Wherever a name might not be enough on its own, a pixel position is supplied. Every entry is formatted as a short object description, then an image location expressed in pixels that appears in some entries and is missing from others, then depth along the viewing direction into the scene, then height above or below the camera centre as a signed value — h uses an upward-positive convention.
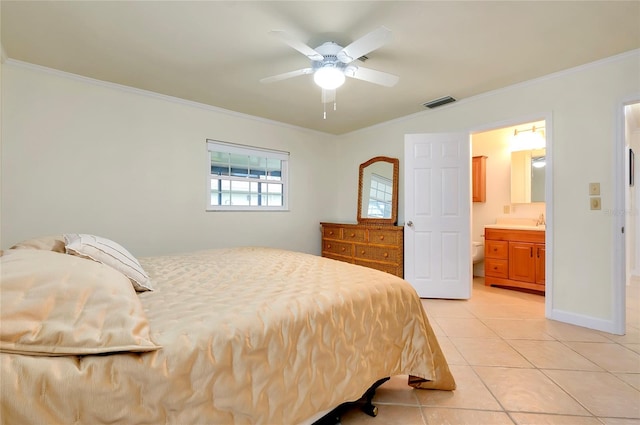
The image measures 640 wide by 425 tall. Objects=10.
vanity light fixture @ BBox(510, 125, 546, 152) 4.13 +1.16
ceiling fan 1.95 +1.11
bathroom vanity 3.64 -0.54
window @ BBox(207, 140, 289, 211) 3.71 +0.50
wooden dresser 3.65 -0.42
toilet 4.33 -0.55
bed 0.72 -0.42
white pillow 1.34 -0.21
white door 3.43 +0.02
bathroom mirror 4.10 +0.60
